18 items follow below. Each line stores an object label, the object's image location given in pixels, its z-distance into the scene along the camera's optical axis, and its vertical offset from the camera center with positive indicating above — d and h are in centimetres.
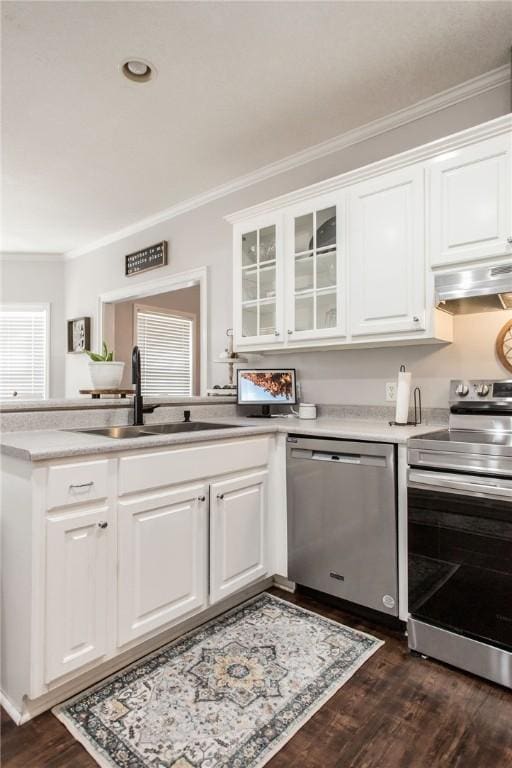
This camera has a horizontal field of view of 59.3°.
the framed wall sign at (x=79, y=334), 508 +57
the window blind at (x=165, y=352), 545 +40
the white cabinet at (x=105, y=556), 148 -65
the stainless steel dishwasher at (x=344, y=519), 199 -64
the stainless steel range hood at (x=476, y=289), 193 +43
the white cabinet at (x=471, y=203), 194 +82
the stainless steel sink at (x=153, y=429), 225 -24
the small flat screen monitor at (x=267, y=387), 300 -2
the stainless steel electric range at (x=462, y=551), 162 -63
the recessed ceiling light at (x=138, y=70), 220 +157
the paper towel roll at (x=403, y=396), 237 -6
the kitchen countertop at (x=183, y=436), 154 -22
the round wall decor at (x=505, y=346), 220 +19
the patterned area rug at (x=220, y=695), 135 -109
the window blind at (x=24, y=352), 544 +38
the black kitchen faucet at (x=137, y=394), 237 -6
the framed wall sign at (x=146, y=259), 407 +119
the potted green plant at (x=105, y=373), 243 +6
